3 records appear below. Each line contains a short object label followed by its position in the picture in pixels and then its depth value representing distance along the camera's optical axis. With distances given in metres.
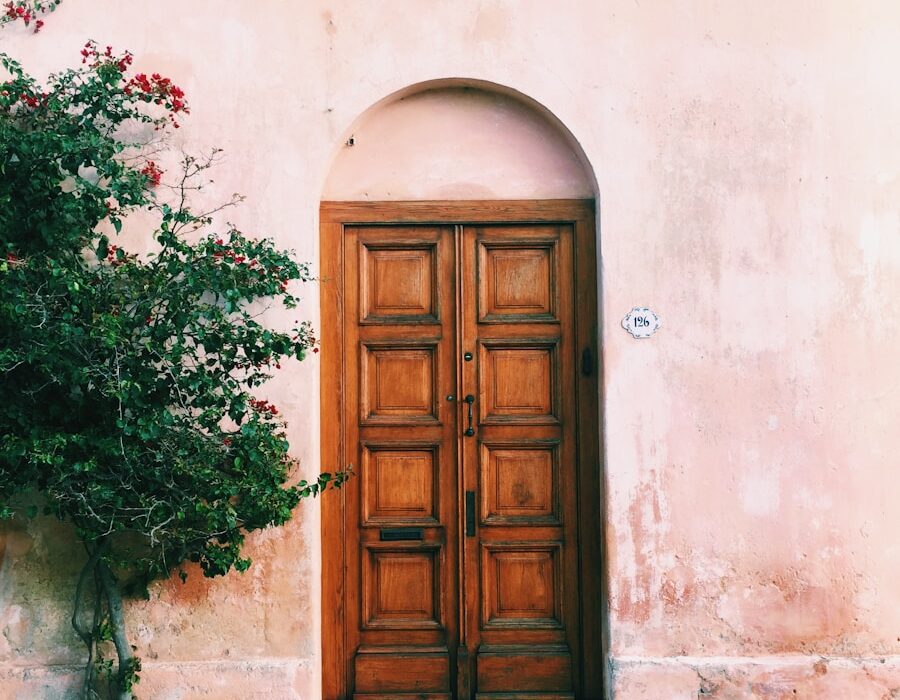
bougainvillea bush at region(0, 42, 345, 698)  3.89
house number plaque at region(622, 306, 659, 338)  4.57
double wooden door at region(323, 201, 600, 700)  4.72
